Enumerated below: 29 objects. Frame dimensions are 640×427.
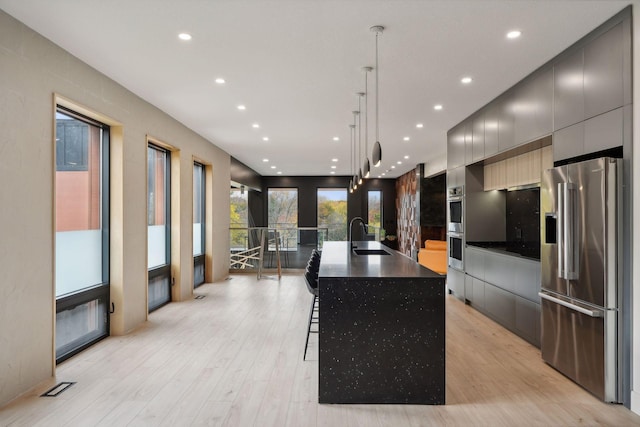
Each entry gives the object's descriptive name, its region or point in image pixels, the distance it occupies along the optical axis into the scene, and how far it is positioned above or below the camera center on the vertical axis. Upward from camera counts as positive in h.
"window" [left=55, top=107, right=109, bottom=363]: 3.72 -0.16
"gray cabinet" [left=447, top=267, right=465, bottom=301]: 6.12 -1.07
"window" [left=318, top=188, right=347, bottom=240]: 14.30 +0.16
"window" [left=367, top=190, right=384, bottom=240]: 14.54 +0.22
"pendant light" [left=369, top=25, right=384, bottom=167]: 3.82 +0.58
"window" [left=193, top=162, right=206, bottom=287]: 7.50 -0.15
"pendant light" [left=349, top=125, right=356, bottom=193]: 6.28 +1.35
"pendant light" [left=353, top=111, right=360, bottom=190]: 5.48 +1.35
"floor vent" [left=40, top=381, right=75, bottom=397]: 2.97 -1.30
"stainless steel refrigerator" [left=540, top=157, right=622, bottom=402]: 2.77 -0.43
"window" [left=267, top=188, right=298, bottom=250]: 14.23 +0.27
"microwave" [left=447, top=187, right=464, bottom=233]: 6.05 +0.06
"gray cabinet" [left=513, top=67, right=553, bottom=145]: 3.71 +1.05
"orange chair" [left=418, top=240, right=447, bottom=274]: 9.15 -0.95
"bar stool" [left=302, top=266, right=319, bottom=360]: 3.69 -0.63
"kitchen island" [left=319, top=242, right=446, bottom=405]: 2.82 -0.87
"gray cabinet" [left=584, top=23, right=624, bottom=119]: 2.80 +1.02
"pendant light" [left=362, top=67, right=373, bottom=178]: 3.87 +1.35
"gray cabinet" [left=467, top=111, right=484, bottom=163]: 5.27 +1.00
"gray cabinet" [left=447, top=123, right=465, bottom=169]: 6.03 +1.05
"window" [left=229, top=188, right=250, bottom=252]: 12.60 +0.22
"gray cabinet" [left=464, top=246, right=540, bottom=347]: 4.01 -0.87
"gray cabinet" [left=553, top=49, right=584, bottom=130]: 3.23 +1.03
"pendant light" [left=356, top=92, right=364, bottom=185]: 4.61 +1.35
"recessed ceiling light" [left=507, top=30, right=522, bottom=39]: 3.07 +1.37
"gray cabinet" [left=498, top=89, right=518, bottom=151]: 4.42 +1.03
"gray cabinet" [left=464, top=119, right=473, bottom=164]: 5.66 +1.04
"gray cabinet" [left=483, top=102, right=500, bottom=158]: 4.84 +1.04
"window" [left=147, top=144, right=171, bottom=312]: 5.57 -0.16
